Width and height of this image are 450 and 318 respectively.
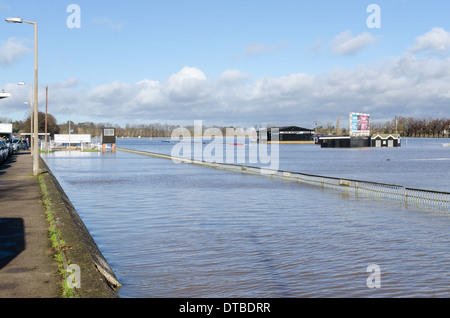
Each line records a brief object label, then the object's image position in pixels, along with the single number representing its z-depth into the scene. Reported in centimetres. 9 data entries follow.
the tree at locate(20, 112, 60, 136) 17625
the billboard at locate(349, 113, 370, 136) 17549
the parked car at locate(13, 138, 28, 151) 7387
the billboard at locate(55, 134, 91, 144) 9112
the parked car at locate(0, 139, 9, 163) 4072
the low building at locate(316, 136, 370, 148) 18312
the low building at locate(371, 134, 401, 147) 19325
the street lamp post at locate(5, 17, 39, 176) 2984
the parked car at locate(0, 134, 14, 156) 7167
